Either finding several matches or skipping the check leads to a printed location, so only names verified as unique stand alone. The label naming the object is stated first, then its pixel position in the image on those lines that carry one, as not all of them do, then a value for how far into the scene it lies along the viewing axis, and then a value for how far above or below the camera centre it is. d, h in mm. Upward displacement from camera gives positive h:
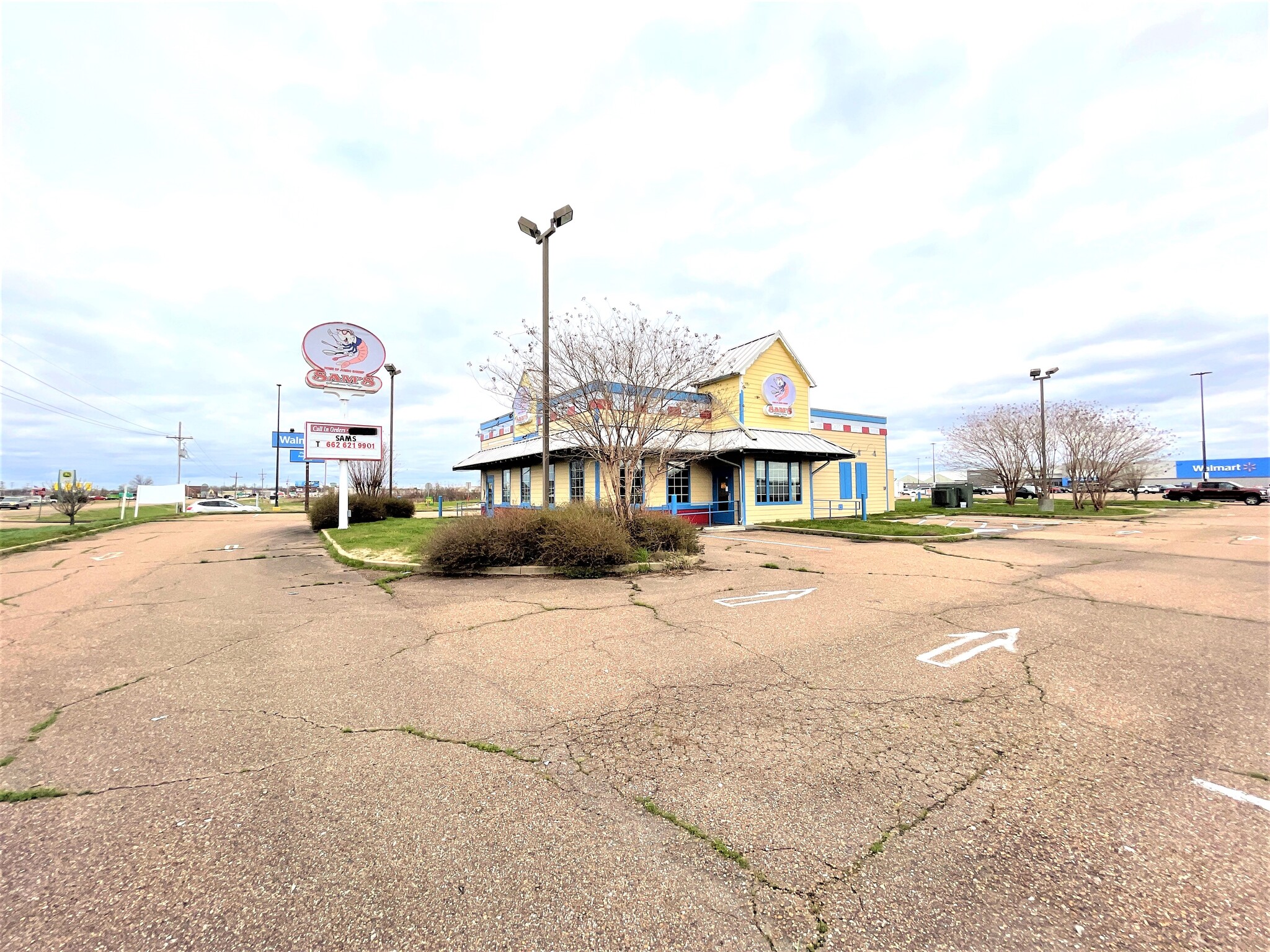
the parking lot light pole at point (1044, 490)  31103 -272
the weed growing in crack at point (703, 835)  2482 -1688
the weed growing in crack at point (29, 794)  3012 -1663
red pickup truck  44219 -930
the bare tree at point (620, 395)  13172 +2470
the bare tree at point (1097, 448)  34562 +2326
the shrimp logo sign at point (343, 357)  22016 +5713
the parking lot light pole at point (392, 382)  31828 +6656
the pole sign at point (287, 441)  42406 +4261
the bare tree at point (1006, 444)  35156 +2750
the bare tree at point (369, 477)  30484 +1010
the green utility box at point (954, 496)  33594 -627
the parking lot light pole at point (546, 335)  11977 +3513
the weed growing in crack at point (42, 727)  3783 -1659
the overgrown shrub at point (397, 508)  27469 -743
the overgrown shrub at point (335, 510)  23156 -696
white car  43094 -844
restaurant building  21000 +1300
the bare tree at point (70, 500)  25186 -72
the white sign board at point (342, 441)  22531 +2270
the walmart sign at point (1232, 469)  75062 +1956
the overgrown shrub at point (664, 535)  11438 -965
